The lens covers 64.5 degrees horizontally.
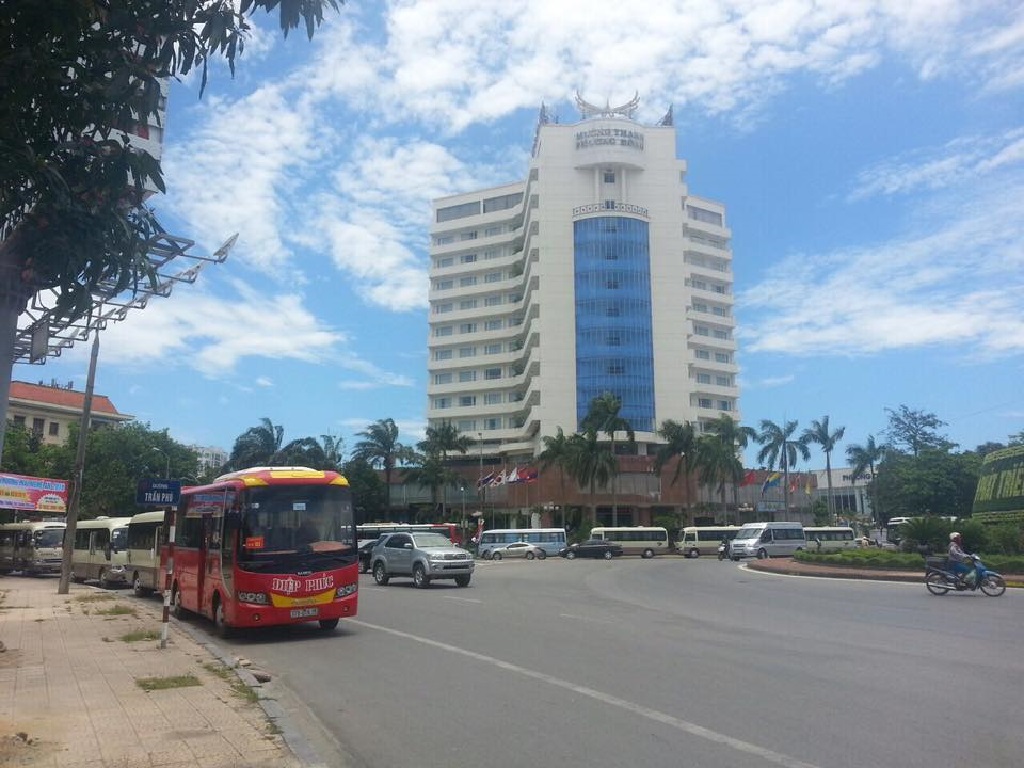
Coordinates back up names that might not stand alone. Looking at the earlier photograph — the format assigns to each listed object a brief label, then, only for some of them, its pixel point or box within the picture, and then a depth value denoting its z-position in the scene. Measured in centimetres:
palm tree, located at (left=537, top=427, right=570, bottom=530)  7012
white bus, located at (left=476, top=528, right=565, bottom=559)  5931
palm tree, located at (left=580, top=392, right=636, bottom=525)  7019
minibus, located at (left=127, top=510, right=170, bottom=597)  2266
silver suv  2614
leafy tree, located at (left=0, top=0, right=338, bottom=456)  488
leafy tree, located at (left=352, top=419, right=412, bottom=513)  8062
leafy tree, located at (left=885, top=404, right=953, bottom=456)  8650
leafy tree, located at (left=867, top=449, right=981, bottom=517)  6962
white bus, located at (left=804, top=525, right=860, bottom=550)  5756
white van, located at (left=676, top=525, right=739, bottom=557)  6056
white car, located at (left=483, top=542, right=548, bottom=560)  5894
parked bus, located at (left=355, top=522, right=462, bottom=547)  4959
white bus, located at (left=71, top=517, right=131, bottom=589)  2817
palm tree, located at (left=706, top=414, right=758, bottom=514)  7475
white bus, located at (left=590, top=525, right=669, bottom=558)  6062
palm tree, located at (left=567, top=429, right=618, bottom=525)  6825
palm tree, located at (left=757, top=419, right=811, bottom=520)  8231
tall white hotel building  8169
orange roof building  8800
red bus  1366
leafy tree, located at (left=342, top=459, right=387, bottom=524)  8119
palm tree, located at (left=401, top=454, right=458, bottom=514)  7769
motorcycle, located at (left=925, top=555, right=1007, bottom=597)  2017
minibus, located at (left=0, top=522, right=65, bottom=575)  3566
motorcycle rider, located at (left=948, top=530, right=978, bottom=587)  2011
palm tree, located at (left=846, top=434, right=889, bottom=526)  8894
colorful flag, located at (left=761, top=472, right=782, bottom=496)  6558
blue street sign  1471
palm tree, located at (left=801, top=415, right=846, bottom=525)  8338
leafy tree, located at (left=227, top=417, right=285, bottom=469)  7344
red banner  3925
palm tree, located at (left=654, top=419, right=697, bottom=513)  7238
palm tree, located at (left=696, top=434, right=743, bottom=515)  7194
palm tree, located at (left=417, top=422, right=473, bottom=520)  8006
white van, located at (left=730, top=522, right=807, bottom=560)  5175
